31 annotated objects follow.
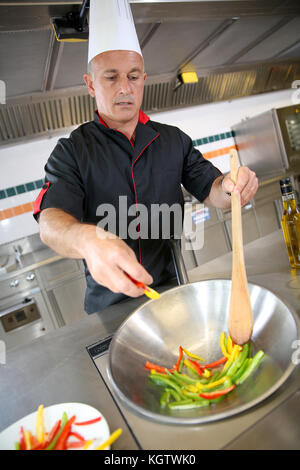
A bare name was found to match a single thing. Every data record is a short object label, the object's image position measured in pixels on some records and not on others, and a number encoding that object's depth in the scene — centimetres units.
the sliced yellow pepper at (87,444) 48
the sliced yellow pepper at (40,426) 54
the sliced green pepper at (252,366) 61
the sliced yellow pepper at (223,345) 68
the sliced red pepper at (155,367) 68
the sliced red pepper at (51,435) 52
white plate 51
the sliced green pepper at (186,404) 56
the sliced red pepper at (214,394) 56
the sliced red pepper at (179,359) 69
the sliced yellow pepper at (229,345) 70
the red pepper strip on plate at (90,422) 53
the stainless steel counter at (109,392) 48
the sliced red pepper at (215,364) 69
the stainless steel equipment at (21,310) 263
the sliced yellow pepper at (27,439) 52
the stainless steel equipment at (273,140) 360
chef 111
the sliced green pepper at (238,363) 61
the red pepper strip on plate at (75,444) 49
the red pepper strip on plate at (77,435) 51
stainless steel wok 54
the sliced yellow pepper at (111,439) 48
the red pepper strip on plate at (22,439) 53
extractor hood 179
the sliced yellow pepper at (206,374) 64
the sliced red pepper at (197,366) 67
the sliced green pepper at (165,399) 58
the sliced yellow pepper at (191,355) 73
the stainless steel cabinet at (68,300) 277
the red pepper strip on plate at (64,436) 51
